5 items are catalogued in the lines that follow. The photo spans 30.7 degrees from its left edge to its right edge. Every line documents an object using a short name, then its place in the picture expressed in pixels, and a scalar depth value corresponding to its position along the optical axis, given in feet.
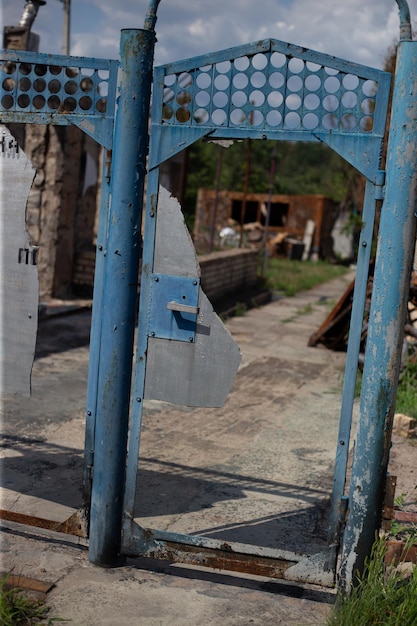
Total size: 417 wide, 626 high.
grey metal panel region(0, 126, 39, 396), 11.41
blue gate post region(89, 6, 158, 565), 10.37
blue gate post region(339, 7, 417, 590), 9.51
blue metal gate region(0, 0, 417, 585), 9.75
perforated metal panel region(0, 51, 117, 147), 10.71
